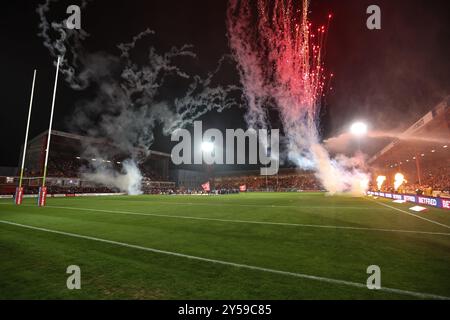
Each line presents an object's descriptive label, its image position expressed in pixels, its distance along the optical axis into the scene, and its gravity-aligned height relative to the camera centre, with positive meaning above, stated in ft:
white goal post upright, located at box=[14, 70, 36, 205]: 76.10 -0.87
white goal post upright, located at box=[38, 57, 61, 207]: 67.58 -0.34
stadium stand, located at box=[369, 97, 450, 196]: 87.86 +23.47
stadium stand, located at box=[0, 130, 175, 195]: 149.79 +20.68
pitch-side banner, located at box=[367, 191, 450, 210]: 63.77 -0.69
